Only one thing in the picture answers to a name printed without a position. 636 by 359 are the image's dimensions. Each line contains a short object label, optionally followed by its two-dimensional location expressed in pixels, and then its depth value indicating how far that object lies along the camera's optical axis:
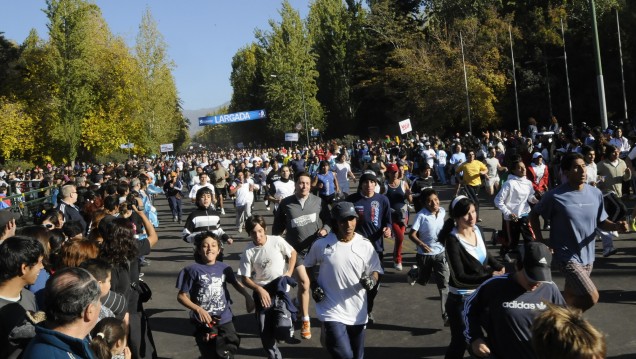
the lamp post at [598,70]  15.82
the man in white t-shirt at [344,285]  5.68
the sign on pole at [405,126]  32.94
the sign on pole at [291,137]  50.06
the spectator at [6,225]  6.39
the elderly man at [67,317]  3.06
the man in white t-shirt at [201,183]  17.28
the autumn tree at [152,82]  56.41
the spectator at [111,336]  4.02
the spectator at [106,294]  4.73
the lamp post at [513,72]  41.08
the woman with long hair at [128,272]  5.88
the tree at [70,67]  44.11
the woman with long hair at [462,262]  5.65
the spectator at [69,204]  11.11
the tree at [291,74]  66.19
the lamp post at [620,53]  36.18
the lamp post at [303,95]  63.49
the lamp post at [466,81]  39.62
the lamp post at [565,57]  40.03
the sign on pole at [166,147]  60.95
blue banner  72.88
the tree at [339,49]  65.56
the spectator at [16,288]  3.86
